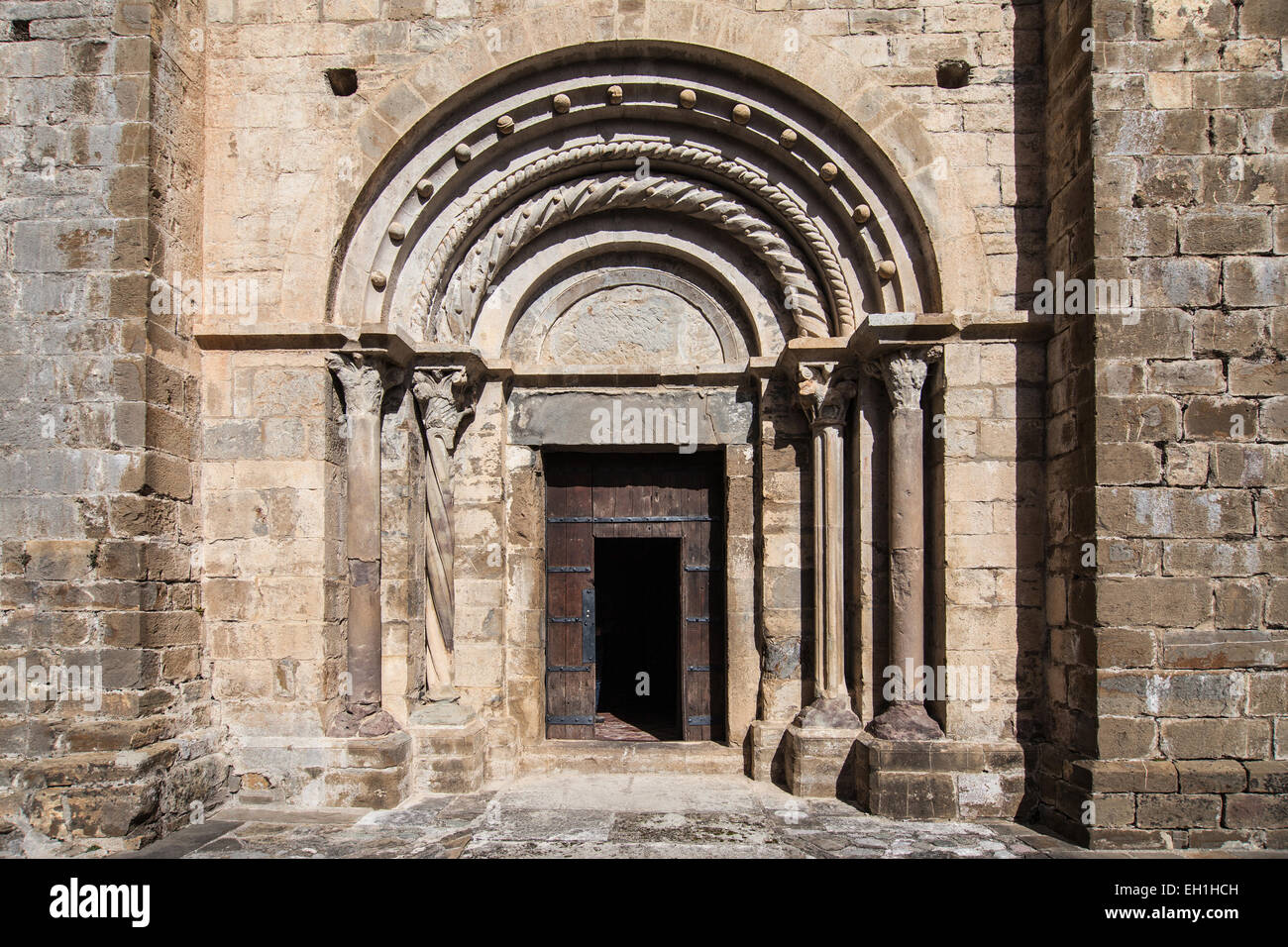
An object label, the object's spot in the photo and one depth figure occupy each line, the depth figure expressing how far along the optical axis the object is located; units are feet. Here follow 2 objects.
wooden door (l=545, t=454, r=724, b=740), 20.15
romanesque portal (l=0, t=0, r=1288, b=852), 14.93
